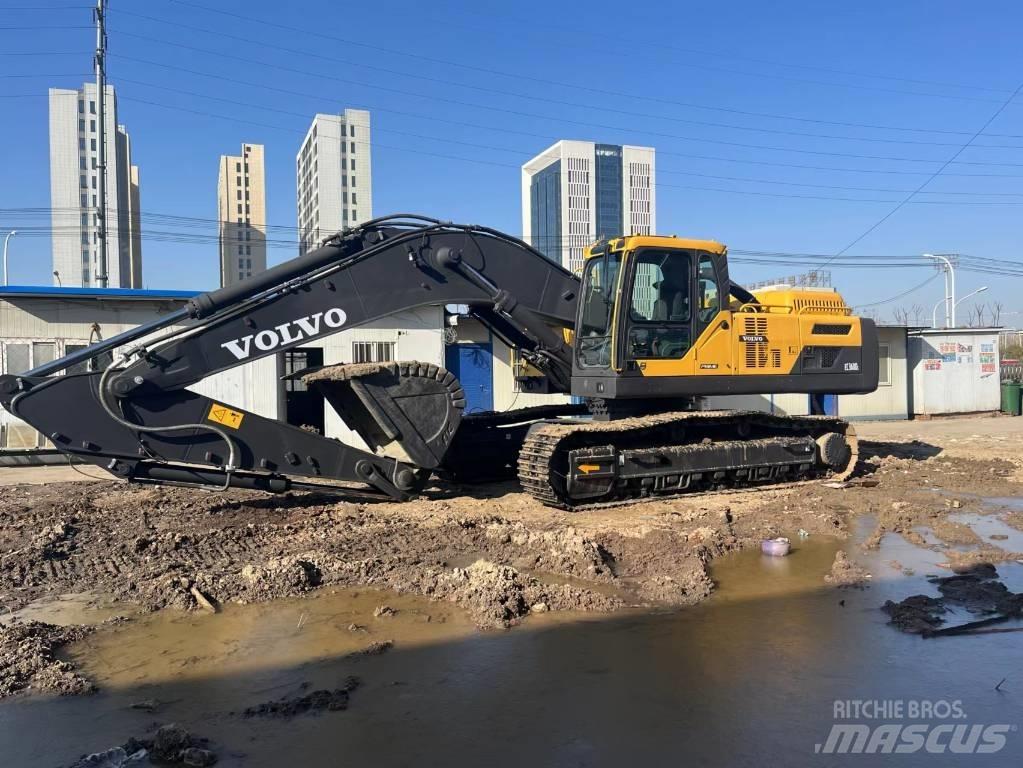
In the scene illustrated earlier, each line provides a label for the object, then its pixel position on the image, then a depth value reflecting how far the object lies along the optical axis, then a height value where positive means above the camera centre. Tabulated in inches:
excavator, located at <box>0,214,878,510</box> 297.4 +2.7
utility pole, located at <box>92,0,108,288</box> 826.2 +296.6
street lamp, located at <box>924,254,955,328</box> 1323.5 +117.6
